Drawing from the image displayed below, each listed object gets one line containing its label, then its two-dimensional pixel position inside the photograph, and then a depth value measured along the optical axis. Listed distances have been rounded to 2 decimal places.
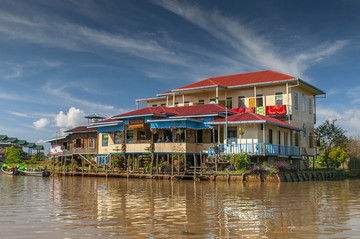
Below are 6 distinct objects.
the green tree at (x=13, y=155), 63.38
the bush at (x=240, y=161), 25.39
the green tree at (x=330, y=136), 36.84
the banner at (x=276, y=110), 31.89
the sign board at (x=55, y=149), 42.56
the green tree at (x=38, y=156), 64.05
